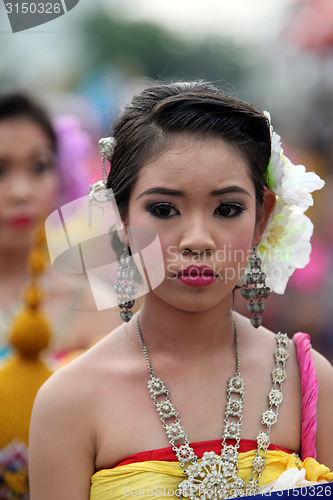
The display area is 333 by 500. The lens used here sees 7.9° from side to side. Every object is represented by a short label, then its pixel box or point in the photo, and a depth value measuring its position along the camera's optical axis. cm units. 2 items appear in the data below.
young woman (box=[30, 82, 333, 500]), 213
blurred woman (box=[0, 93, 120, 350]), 265
